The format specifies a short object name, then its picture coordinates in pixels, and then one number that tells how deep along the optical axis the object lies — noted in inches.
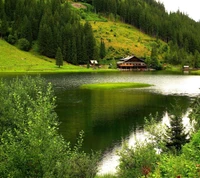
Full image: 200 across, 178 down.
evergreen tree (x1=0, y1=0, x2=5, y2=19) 7377.0
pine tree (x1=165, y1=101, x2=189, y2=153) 1018.1
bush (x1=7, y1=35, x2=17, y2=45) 6911.9
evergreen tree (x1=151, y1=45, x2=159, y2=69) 7437.0
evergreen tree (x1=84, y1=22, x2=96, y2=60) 7504.9
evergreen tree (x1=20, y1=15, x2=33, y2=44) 7121.1
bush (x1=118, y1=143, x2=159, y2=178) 808.9
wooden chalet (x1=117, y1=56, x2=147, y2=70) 7370.1
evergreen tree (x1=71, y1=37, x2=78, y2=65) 6973.4
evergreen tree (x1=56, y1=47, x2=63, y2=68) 6161.4
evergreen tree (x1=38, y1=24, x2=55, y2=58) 6983.3
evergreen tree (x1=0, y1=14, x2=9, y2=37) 6953.7
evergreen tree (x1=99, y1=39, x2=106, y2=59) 7810.0
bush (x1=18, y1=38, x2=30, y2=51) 6738.7
